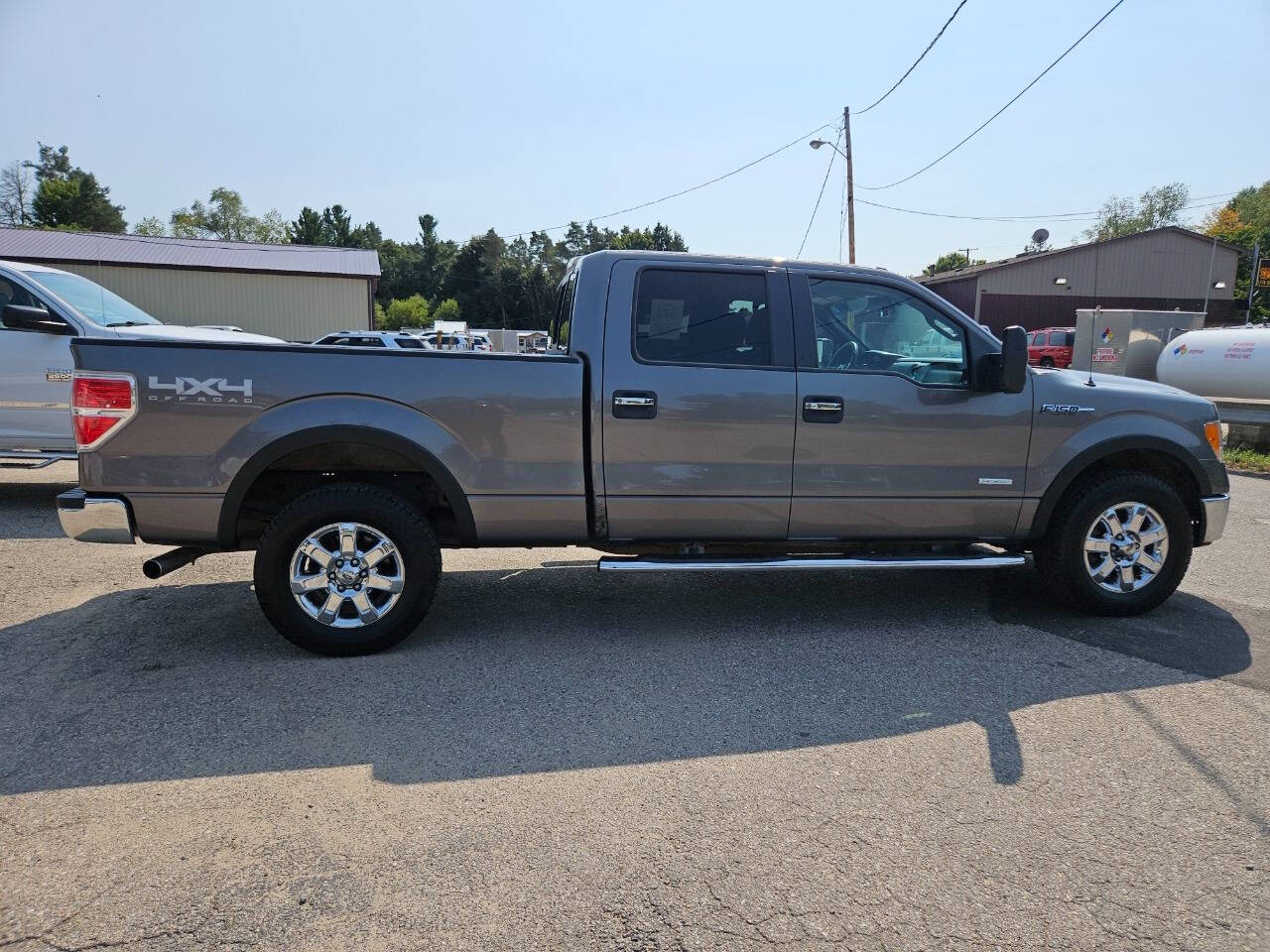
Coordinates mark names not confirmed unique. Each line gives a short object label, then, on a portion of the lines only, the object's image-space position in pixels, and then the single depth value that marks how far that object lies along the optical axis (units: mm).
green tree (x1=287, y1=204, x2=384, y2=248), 103938
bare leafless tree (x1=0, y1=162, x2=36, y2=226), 82438
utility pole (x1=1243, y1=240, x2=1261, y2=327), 18992
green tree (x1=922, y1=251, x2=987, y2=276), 92338
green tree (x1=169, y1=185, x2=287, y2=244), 91188
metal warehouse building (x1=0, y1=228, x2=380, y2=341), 27938
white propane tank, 13227
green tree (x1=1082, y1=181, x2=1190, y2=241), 79562
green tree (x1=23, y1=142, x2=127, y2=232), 77375
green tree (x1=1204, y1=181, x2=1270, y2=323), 57969
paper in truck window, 4539
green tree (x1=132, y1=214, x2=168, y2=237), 86250
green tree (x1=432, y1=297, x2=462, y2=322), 77500
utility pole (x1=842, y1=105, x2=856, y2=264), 25594
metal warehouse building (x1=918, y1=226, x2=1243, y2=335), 37688
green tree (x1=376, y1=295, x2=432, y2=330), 72562
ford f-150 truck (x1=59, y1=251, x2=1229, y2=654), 4082
